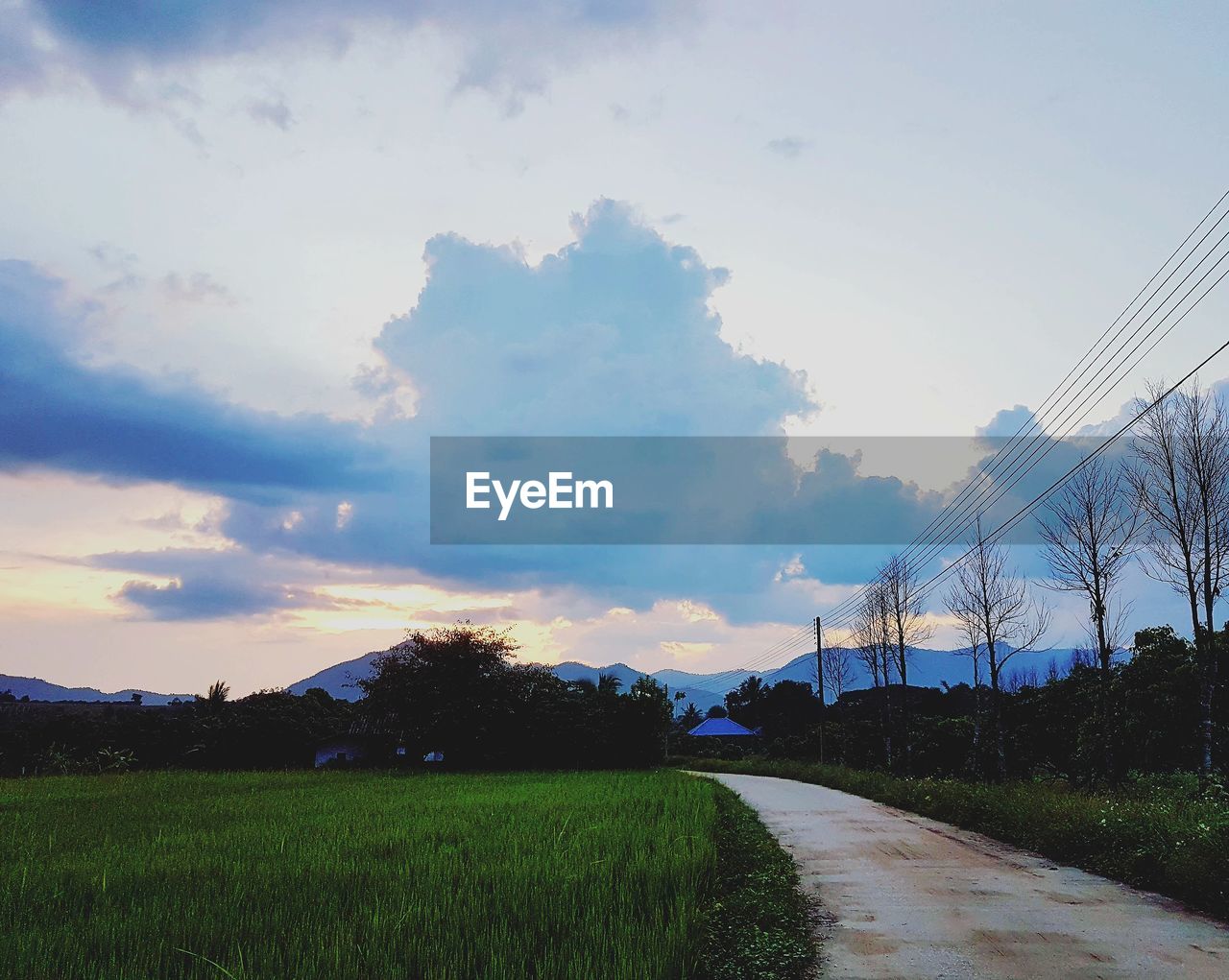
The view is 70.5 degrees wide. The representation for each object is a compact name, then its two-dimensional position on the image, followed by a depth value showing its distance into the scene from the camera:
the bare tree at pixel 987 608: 25.80
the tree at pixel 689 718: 81.32
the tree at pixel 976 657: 26.67
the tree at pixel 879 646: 34.88
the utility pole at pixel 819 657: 42.91
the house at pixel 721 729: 78.81
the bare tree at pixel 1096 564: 19.58
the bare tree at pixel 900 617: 33.62
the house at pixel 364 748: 39.22
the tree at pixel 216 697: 44.02
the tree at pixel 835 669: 52.75
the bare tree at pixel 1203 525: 16.53
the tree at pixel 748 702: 89.88
